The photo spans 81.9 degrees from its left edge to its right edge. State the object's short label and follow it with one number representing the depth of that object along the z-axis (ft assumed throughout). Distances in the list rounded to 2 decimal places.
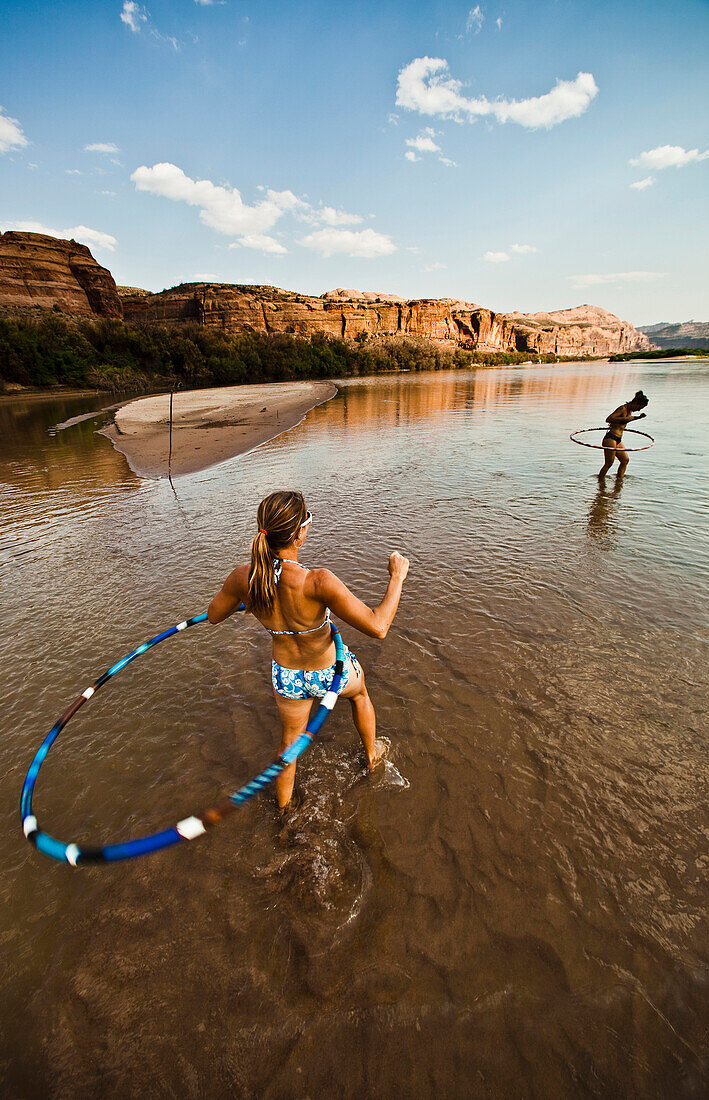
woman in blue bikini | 8.60
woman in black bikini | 39.32
